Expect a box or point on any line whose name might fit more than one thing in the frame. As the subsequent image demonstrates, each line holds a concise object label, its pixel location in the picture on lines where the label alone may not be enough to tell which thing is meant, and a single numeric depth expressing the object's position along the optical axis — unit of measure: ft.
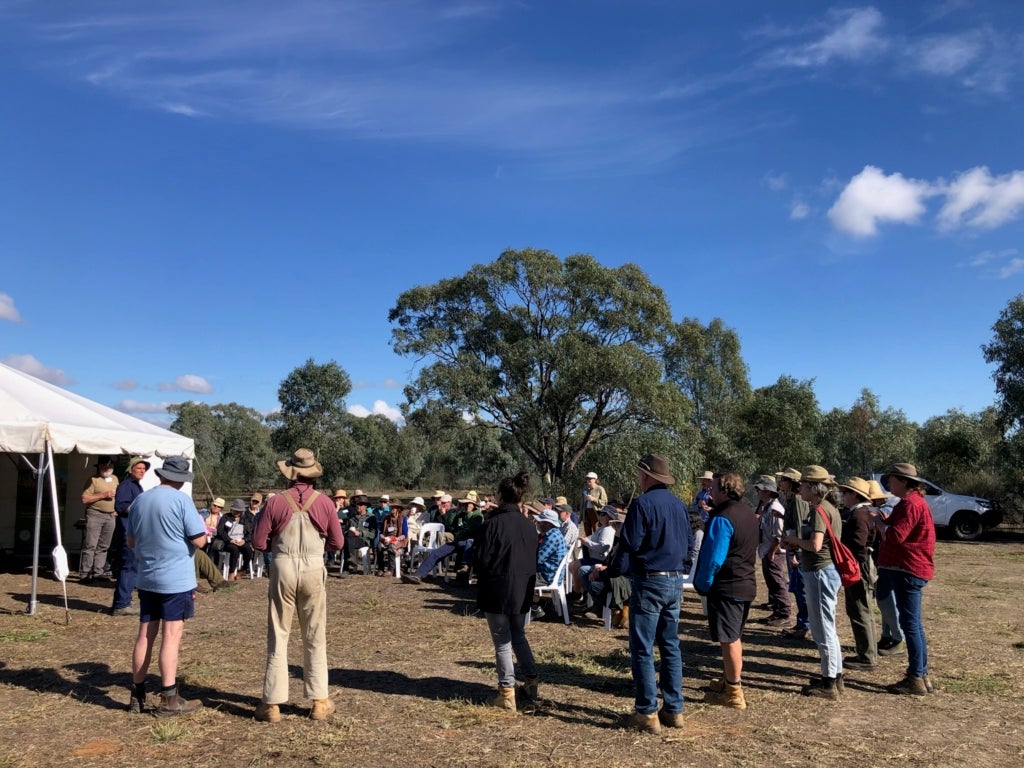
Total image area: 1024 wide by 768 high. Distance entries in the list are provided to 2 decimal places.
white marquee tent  27.89
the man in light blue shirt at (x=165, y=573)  15.70
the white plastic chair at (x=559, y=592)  25.82
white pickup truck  59.67
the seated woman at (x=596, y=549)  26.55
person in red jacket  17.92
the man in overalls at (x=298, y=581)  15.19
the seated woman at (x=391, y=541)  37.14
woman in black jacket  16.07
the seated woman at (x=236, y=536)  35.47
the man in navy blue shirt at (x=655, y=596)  14.78
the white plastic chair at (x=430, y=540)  37.65
